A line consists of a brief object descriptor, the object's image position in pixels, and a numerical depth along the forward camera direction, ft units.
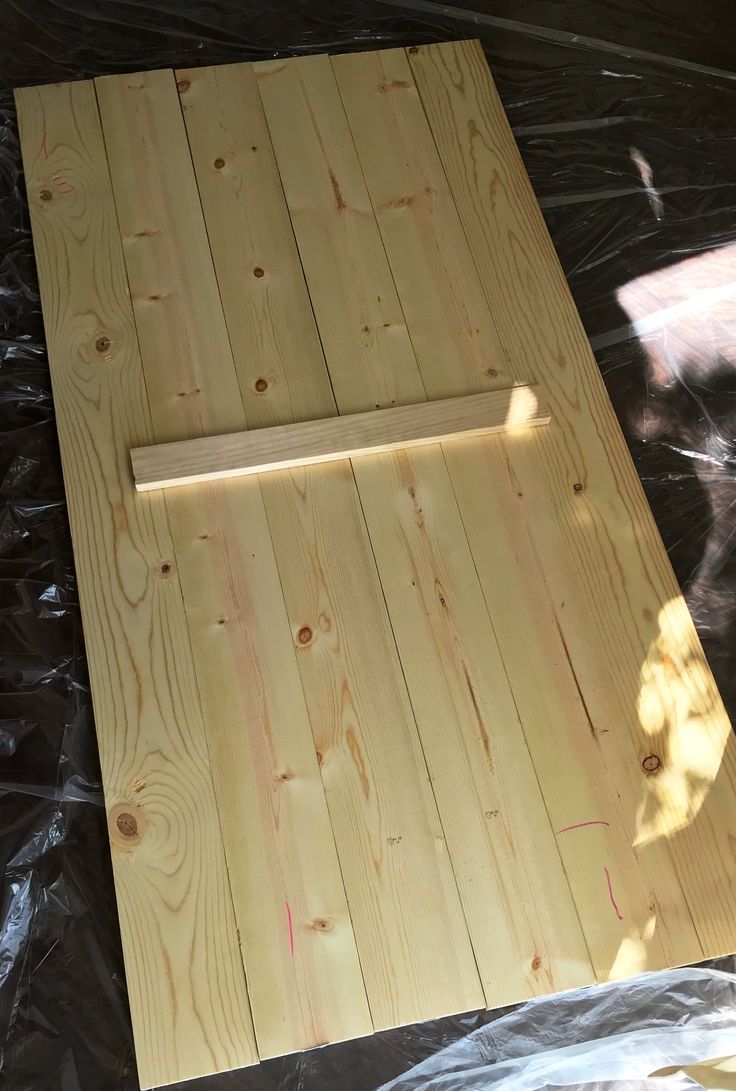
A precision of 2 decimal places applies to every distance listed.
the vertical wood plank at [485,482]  6.95
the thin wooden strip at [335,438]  7.73
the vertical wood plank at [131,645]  6.41
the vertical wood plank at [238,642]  6.51
